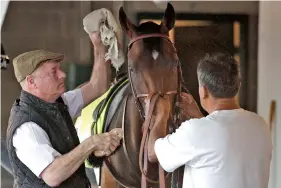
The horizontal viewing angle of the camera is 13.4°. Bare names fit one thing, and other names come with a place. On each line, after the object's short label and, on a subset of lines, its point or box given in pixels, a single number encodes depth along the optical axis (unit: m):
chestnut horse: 5.71
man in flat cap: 5.62
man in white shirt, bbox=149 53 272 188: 5.30
